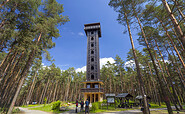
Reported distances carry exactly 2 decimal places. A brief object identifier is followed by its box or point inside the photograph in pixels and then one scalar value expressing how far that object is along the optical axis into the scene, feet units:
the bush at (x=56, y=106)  49.47
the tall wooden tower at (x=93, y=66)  92.03
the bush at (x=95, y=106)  46.51
